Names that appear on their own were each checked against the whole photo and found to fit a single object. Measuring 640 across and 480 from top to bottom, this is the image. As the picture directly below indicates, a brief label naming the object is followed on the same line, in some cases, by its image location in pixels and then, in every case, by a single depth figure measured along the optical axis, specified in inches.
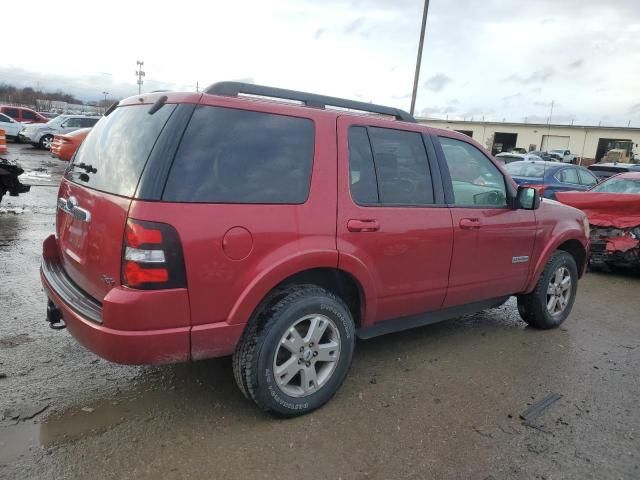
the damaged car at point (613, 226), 277.6
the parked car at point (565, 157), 1381.4
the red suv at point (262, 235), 99.3
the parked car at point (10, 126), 900.2
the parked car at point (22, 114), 945.8
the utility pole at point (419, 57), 629.9
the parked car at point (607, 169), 648.4
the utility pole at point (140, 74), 1848.9
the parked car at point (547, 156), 1222.7
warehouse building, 1871.3
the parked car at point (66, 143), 583.2
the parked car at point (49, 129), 846.5
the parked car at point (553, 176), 439.8
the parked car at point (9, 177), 324.5
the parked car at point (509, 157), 900.0
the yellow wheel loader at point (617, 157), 1434.5
